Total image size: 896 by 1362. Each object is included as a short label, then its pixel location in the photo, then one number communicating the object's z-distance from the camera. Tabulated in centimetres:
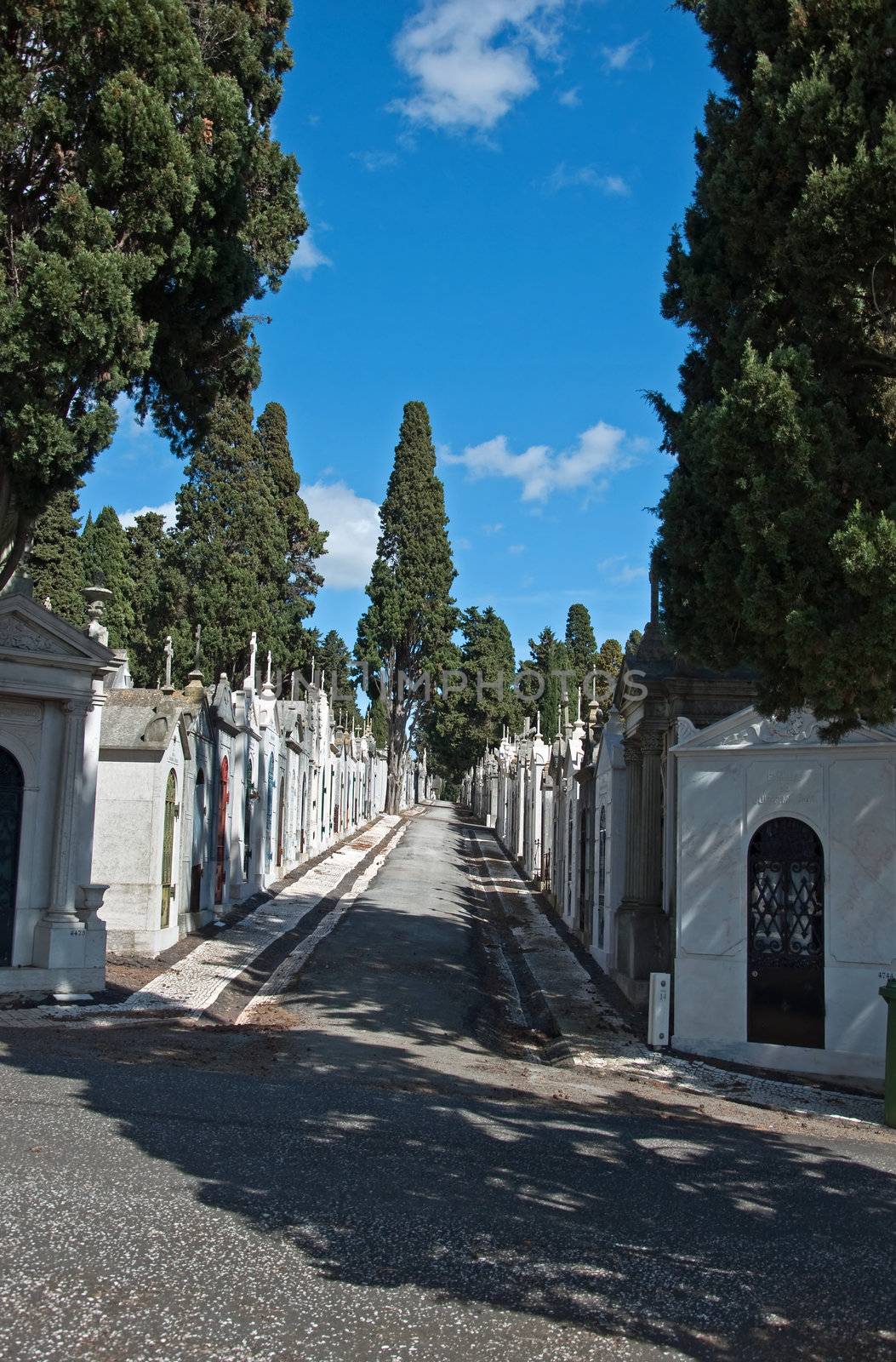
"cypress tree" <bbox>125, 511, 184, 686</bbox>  4094
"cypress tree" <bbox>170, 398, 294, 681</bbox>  4016
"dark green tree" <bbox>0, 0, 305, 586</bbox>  1146
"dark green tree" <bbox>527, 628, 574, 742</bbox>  5991
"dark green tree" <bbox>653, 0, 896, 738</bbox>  774
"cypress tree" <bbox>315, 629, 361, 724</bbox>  6122
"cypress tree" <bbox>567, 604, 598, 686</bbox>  7450
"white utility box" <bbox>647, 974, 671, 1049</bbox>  1105
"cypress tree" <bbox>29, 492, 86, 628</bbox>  3822
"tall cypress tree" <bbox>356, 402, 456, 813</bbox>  5047
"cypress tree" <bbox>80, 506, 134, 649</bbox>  4225
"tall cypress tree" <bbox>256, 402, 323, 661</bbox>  4494
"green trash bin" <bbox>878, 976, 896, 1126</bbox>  872
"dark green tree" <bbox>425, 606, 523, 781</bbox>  6269
